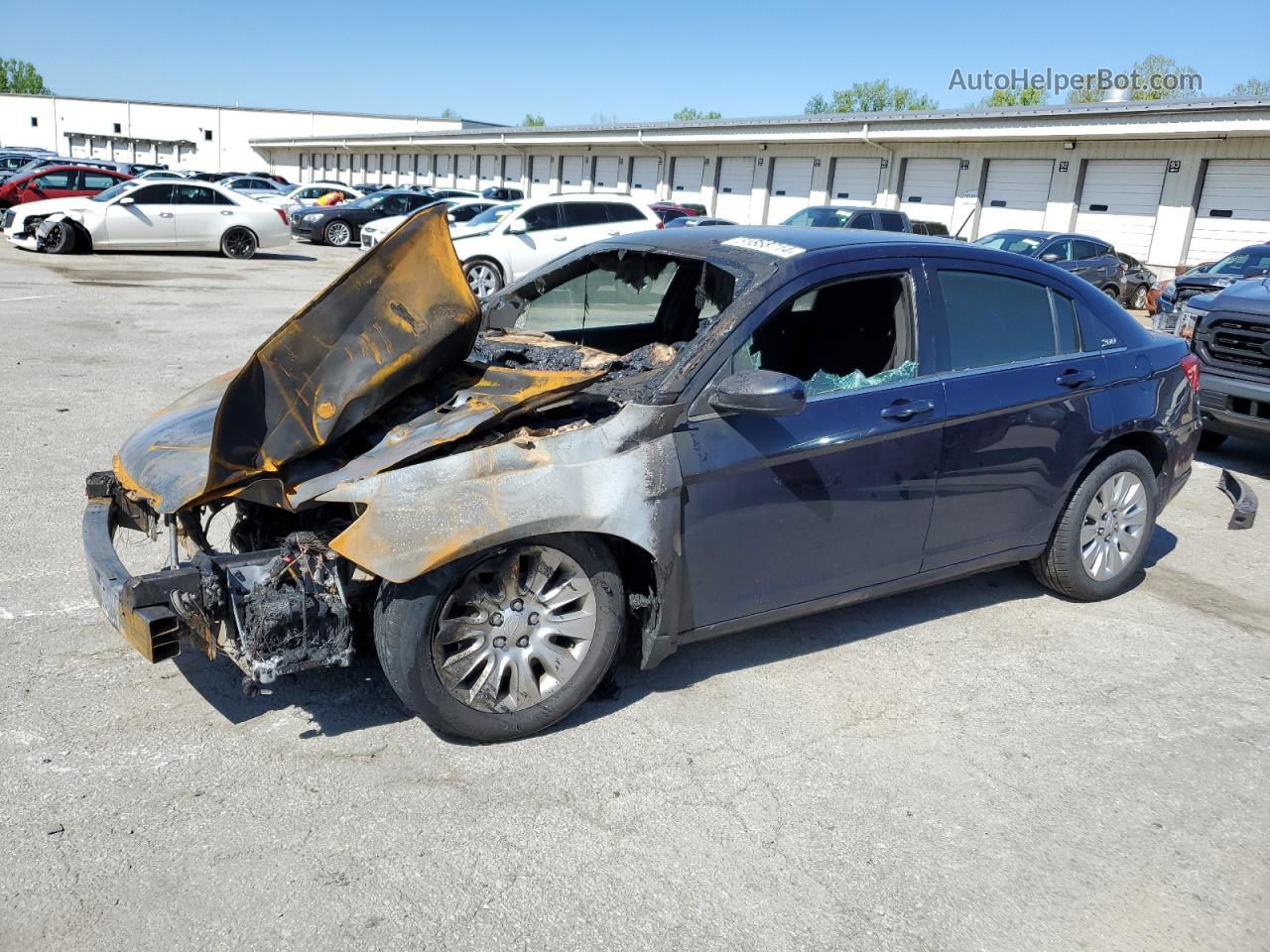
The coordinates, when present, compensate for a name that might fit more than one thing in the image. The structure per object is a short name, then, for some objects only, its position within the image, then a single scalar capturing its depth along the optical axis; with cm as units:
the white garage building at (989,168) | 2300
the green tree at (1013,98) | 7481
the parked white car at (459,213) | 2320
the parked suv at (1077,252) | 1936
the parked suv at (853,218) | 2009
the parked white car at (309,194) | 3219
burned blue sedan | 322
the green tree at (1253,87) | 5577
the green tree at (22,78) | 11525
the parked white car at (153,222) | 1978
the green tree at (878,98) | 9881
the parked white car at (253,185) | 3669
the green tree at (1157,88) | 3422
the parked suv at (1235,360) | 745
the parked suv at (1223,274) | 1452
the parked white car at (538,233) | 1656
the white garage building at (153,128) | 8006
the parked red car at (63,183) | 2339
